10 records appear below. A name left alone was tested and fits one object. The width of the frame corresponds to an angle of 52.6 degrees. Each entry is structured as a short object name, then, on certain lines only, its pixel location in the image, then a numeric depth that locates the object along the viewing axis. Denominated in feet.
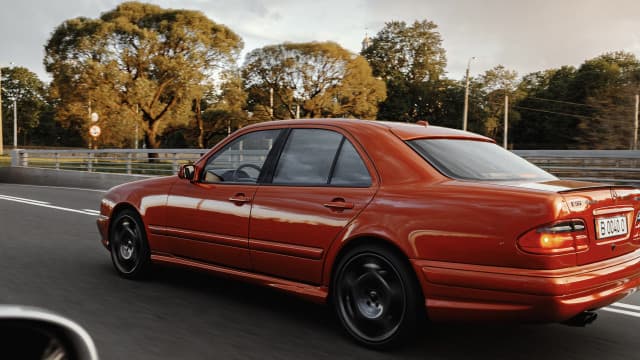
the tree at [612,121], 95.40
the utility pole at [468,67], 166.50
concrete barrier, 67.05
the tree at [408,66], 245.24
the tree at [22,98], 315.58
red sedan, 11.48
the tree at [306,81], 172.14
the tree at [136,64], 120.47
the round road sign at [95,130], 87.60
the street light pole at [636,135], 87.96
